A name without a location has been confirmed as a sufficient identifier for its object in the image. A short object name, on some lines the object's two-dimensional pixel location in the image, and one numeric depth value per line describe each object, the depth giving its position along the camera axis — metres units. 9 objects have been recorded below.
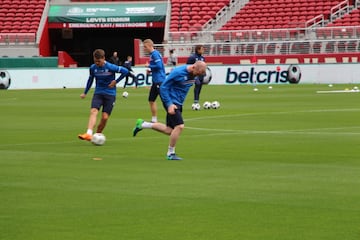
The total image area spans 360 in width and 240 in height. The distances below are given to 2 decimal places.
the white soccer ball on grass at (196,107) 32.78
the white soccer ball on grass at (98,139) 20.02
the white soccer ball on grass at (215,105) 33.18
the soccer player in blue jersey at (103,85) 21.45
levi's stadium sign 69.44
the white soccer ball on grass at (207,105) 33.06
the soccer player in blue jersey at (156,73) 26.12
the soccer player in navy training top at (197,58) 30.34
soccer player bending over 16.89
